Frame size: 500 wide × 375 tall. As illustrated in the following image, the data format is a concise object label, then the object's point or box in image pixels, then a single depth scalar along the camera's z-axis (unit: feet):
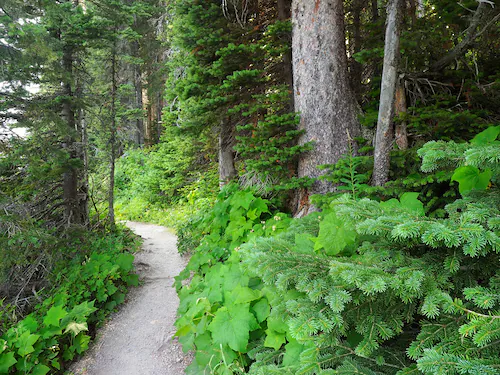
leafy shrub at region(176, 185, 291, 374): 8.74
